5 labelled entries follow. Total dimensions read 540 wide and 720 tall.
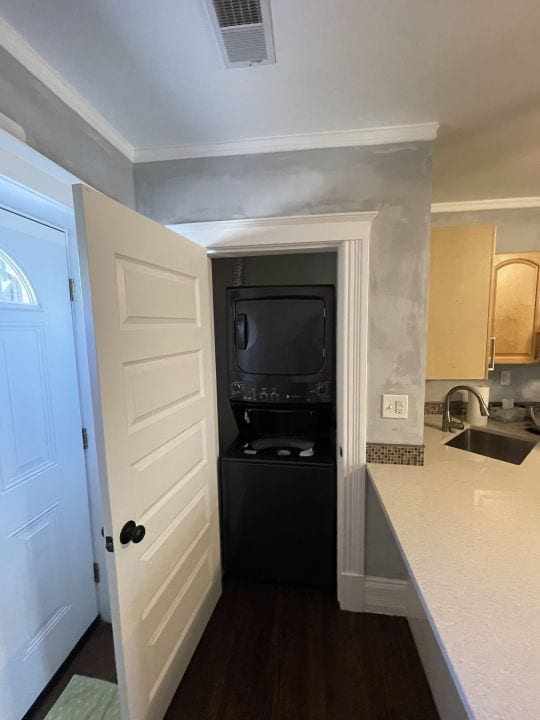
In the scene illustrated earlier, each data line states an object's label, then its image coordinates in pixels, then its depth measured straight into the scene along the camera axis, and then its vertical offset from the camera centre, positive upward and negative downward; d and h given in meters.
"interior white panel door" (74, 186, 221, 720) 0.99 -0.39
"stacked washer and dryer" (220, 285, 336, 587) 1.88 -0.77
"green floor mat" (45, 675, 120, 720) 1.33 -1.55
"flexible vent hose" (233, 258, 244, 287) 2.52 +0.40
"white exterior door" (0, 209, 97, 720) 1.25 -0.60
